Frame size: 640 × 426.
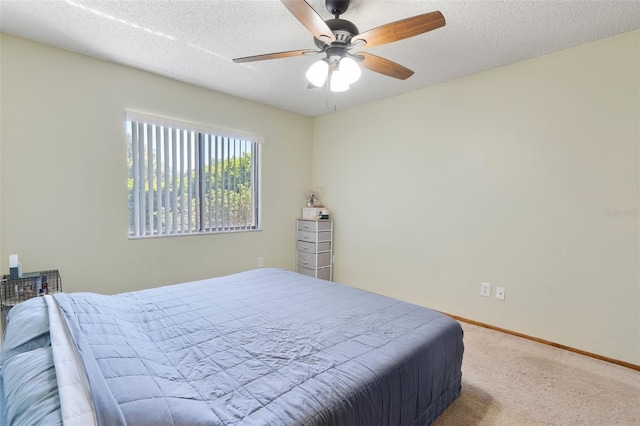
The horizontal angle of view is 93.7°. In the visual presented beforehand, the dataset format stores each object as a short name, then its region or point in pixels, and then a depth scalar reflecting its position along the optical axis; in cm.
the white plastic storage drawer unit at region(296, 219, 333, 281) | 417
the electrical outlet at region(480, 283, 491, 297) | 294
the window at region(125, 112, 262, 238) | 304
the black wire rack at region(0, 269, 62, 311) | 220
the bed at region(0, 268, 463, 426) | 88
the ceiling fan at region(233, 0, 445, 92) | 149
